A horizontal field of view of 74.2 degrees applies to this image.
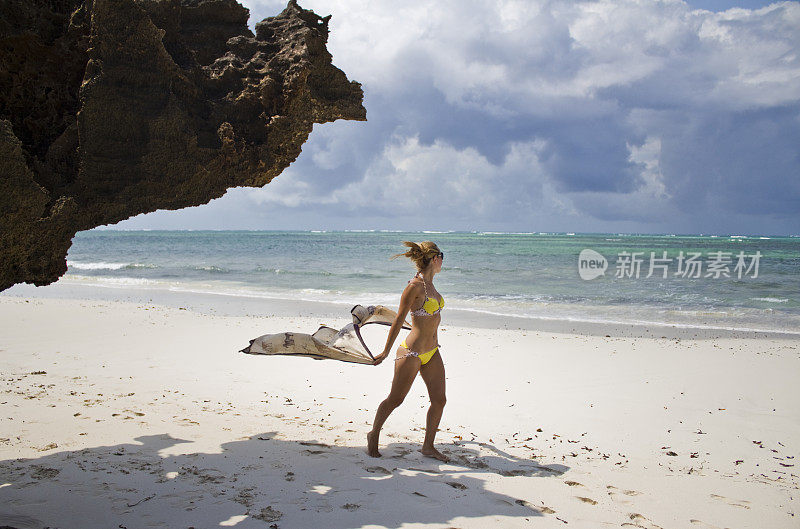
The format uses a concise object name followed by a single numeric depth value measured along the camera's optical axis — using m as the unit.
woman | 4.29
